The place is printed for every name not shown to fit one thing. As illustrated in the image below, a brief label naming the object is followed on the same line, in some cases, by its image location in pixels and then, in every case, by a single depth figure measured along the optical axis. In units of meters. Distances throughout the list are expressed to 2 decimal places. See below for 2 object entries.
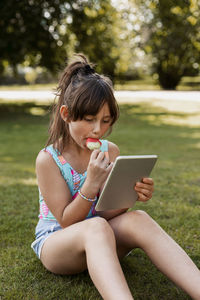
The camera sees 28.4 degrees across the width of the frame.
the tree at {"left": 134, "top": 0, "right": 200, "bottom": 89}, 15.17
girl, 2.12
